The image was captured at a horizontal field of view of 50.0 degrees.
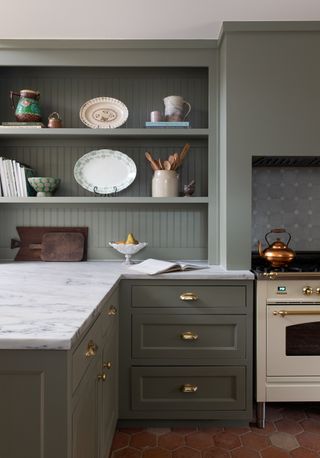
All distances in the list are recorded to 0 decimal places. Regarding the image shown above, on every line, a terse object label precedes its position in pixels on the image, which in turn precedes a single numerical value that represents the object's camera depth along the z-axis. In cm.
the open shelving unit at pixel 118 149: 250
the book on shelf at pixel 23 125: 226
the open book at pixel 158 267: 193
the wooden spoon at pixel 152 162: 229
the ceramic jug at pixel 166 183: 229
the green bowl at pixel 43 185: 231
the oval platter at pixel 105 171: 245
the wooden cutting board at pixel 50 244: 244
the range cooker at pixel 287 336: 189
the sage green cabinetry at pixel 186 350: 191
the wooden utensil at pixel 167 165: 230
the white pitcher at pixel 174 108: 228
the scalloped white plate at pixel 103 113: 237
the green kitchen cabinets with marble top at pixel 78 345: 87
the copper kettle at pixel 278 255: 201
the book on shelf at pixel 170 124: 225
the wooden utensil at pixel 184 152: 229
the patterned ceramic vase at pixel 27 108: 230
